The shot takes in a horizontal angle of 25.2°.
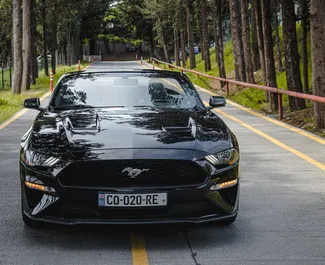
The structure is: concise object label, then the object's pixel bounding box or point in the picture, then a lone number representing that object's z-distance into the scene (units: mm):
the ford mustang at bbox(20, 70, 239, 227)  5957
